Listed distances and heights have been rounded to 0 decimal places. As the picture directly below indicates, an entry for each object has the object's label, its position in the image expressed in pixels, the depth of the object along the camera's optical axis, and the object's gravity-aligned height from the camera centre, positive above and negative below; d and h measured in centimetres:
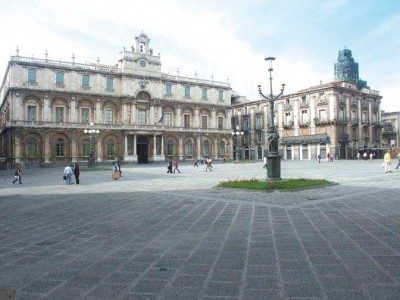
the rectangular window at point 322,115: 5299 +619
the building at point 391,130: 6569 +439
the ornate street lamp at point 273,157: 1524 -16
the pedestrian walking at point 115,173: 2064 -104
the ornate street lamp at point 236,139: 6630 +315
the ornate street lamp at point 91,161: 3603 -42
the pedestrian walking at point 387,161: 2197 -65
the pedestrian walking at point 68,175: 1792 -96
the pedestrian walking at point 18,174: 1866 -89
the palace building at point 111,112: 4106 +656
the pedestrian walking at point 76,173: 1828 -87
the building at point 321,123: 5222 +520
